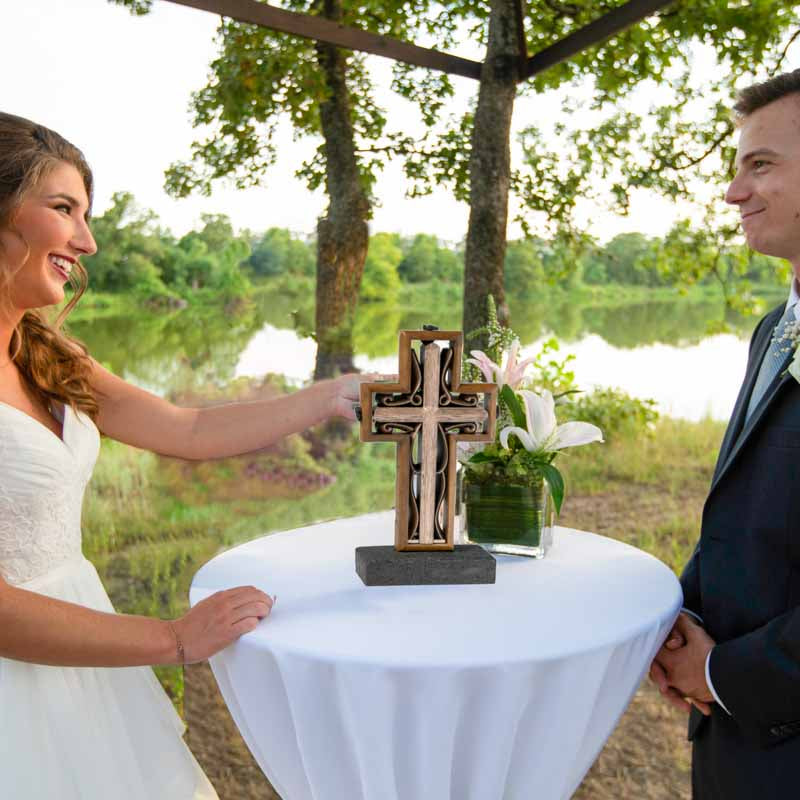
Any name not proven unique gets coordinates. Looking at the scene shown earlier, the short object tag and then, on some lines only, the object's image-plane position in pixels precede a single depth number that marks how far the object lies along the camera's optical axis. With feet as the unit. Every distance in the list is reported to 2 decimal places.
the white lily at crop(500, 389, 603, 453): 5.86
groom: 5.00
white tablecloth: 4.28
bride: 4.68
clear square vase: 5.91
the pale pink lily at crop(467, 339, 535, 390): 5.99
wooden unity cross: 5.34
